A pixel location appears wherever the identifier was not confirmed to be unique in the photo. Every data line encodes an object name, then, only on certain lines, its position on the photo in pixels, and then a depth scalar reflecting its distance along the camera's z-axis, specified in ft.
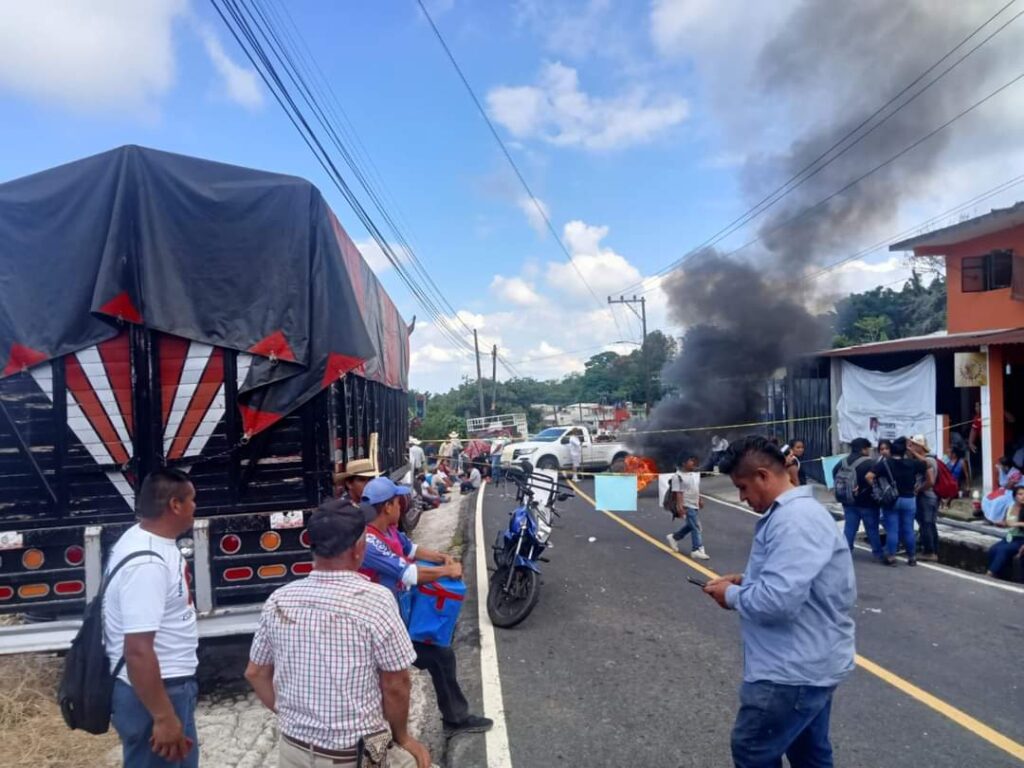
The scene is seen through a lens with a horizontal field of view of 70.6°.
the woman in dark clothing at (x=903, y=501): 28.50
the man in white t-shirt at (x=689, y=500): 30.73
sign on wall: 43.75
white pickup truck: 77.46
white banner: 48.93
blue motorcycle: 21.42
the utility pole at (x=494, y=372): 165.86
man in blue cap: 11.88
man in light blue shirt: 8.27
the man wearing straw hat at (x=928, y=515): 29.81
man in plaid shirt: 7.26
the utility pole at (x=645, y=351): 123.30
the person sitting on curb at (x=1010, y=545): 27.32
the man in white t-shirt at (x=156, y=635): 8.04
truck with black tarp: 15.02
